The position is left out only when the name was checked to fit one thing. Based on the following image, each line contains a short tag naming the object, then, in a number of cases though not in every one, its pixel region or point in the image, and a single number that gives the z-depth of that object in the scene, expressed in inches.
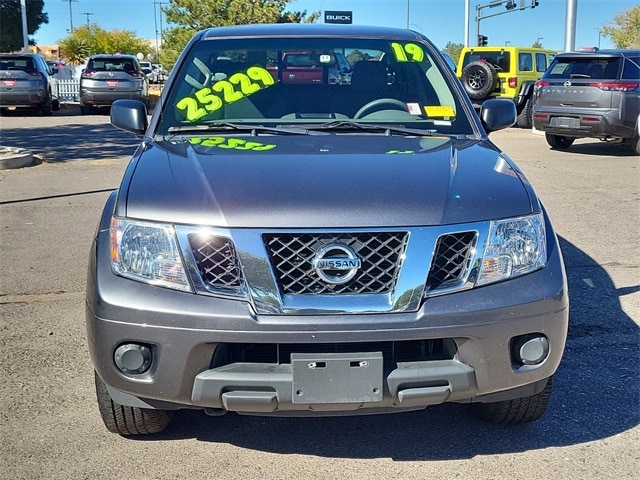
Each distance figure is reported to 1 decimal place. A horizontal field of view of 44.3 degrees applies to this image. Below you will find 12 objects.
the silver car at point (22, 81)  802.8
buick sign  871.8
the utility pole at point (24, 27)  1402.6
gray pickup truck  104.9
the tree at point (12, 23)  1984.5
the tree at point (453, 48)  2830.7
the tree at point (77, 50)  2071.9
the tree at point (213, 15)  1234.6
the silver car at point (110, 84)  844.0
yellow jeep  759.7
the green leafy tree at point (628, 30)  1750.7
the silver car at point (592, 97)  498.9
